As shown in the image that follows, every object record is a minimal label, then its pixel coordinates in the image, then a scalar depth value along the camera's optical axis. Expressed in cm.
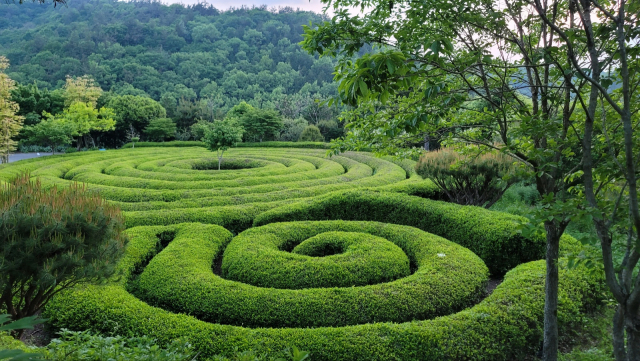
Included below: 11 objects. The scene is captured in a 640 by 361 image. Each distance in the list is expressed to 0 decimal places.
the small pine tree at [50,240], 464
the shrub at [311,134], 4131
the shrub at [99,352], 343
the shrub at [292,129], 4566
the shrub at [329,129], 4634
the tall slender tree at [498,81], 300
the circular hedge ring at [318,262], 707
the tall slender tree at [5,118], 2683
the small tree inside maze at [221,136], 2173
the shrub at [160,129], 4334
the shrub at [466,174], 1072
